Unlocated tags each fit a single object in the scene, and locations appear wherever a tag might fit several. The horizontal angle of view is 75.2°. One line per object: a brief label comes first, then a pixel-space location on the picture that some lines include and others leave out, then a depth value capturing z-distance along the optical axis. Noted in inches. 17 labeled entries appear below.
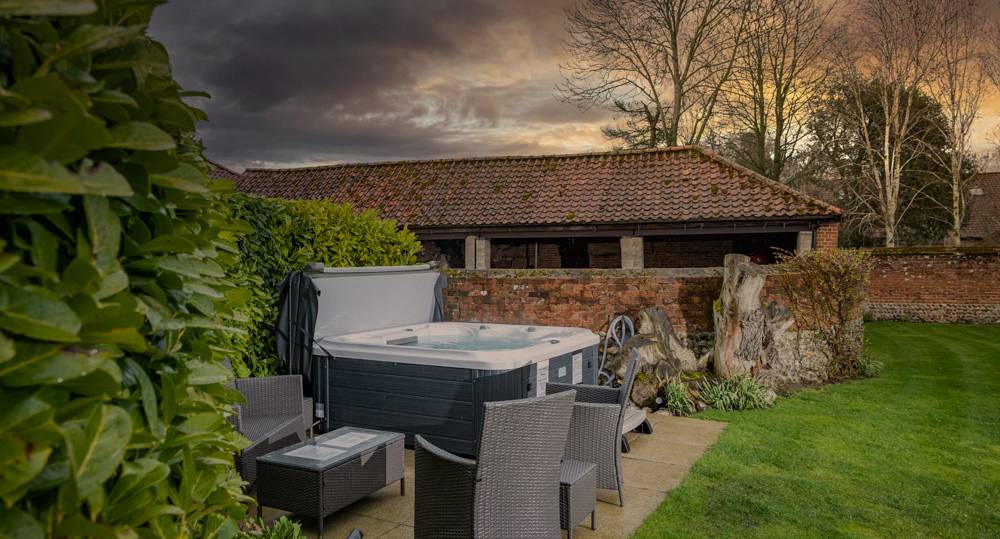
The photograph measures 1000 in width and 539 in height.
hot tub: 216.1
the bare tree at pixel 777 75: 733.3
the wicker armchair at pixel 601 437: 171.5
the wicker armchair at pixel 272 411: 183.8
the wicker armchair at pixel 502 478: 121.0
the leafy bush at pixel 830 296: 351.3
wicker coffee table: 149.3
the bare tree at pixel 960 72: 709.3
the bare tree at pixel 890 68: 718.5
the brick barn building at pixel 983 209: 973.8
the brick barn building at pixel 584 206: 511.2
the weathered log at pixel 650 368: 277.9
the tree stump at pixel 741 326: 306.3
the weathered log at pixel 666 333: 313.4
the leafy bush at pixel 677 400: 272.5
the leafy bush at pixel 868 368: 363.3
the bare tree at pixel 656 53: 745.0
